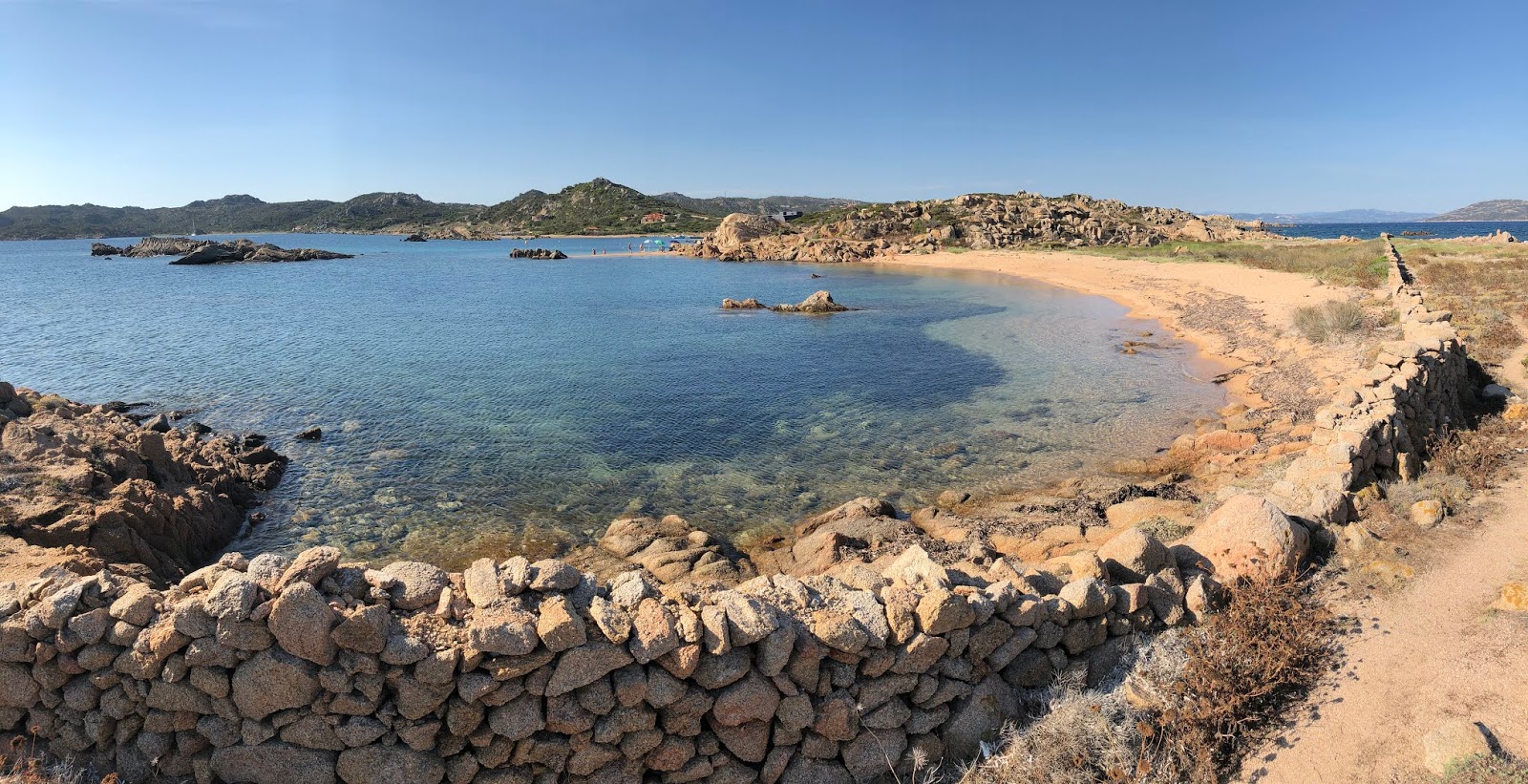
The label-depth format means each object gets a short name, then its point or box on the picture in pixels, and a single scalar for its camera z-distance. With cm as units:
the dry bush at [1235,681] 571
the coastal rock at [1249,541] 773
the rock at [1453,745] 513
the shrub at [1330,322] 2378
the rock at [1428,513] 870
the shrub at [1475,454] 991
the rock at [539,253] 10529
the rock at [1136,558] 760
